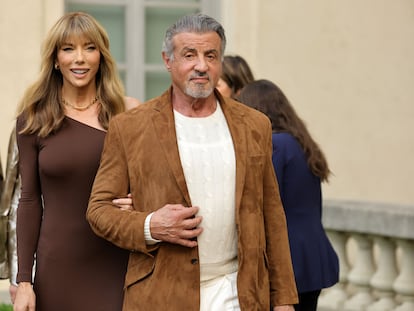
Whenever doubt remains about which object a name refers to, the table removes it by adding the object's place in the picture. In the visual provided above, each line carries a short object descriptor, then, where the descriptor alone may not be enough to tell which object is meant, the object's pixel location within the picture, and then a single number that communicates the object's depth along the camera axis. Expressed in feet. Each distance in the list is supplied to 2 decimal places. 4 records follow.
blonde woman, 28.56
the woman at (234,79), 40.15
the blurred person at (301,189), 34.83
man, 25.19
